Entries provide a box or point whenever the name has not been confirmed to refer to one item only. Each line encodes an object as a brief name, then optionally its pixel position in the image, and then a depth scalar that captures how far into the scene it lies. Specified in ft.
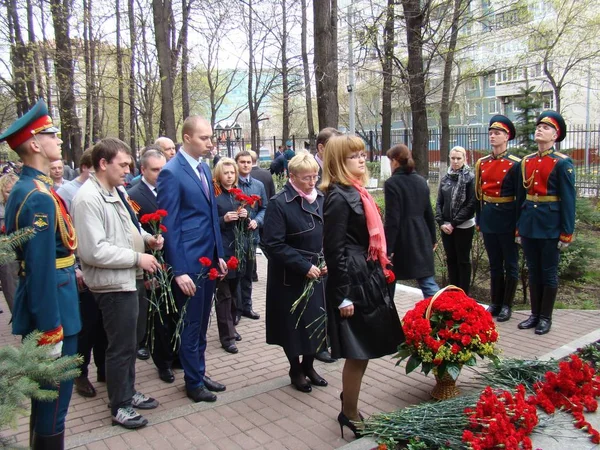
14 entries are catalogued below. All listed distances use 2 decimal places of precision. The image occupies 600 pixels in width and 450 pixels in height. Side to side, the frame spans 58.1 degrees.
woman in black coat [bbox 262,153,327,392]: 13.80
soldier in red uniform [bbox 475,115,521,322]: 19.88
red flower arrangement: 12.84
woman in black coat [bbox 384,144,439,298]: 18.15
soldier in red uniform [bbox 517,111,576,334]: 18.22
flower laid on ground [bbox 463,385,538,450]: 10.45
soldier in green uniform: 9.40
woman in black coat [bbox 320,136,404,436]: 11.37
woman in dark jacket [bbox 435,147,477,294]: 20.99
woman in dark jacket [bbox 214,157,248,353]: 18.25
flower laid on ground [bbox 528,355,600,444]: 12.43
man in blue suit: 13.41
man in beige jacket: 11.80
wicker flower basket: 13.39
